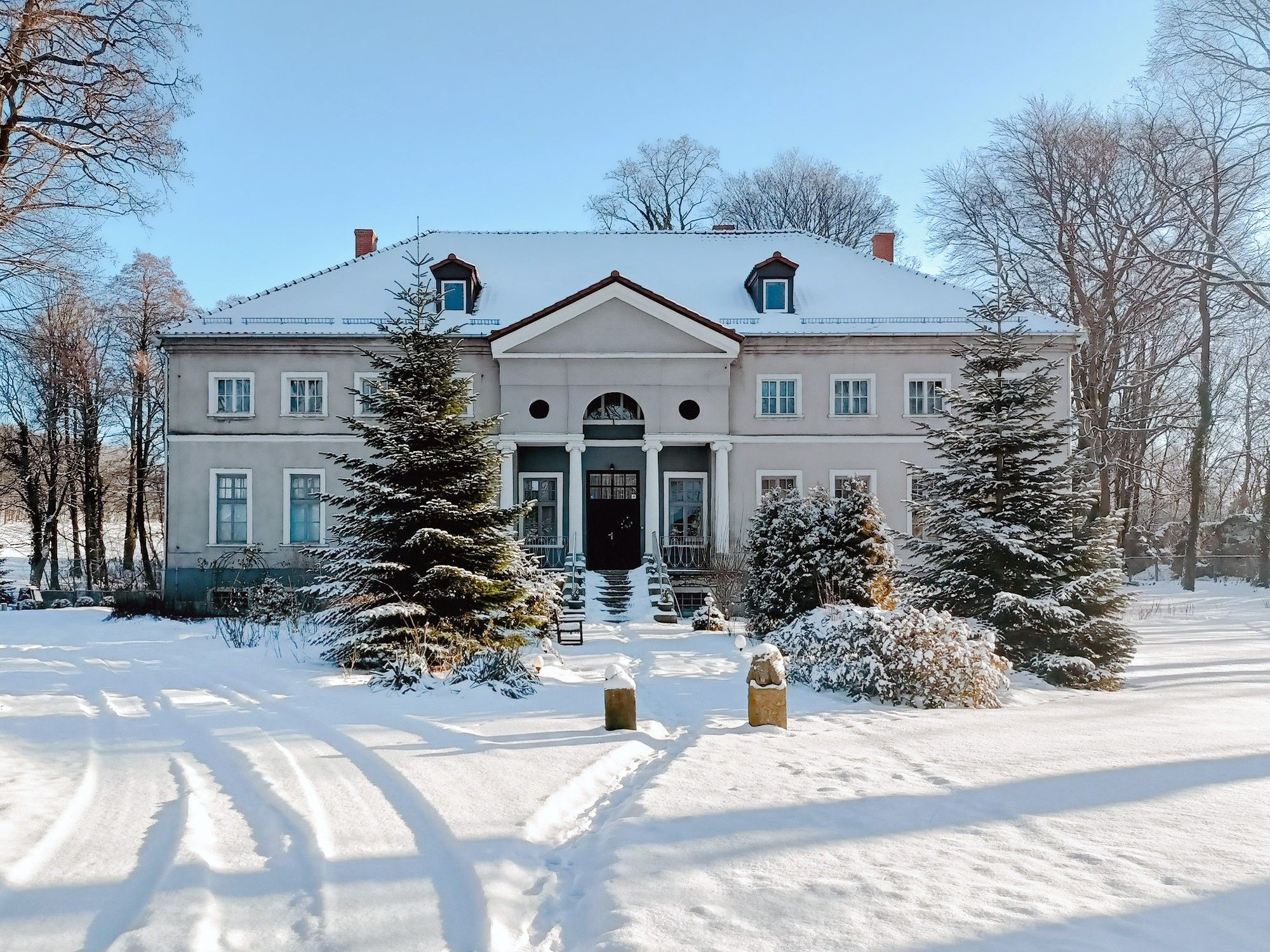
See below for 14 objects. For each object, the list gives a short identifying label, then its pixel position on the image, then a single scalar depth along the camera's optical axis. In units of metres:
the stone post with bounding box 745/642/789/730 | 8.17
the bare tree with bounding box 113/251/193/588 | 33.06
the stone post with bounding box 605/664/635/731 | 7.78
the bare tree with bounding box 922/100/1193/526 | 28.72
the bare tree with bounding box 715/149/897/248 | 41.91
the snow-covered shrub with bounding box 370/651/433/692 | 9.62
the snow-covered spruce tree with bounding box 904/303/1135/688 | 12.23
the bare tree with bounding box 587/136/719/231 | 42.59
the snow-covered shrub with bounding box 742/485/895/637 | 14.21
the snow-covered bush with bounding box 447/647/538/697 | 9.59
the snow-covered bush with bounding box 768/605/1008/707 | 9.94
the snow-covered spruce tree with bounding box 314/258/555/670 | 11.04
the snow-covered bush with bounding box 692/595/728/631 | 16.80
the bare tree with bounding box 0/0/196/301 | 10.19
